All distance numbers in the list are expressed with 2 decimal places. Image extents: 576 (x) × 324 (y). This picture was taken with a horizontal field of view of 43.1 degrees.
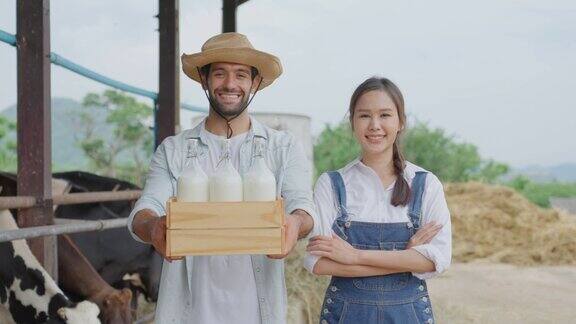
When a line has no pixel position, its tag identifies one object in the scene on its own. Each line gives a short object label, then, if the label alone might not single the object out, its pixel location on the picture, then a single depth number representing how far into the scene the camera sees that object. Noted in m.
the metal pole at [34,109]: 3.45
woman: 2.04
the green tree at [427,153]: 19.69
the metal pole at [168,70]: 4.79
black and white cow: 3.20
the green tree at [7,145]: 21.02
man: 1.93
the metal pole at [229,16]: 5.57
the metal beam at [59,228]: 2.84
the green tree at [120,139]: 21.27
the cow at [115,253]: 5.80
